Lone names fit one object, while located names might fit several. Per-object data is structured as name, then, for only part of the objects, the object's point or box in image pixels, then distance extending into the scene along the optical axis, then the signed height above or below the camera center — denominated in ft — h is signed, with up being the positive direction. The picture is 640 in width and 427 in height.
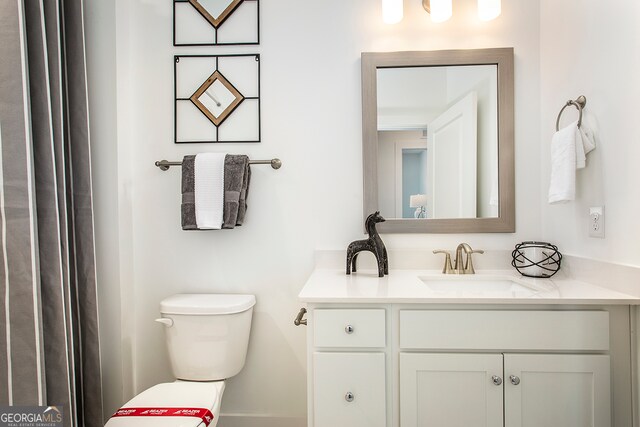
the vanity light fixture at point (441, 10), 5.11 +2.93
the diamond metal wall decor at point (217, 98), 5.62 +1.83
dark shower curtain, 3.43 -0.02
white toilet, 4.94 -1.77
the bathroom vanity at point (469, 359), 3.68 -1.58
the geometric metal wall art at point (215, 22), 5.60 +3.04
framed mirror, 5.36 +1.10
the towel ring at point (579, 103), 4.40 +1.33
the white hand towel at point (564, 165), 4.31 +0.55
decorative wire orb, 4.86 -0.70
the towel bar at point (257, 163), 5.45 +0.78
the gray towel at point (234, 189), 5.19 +0.35
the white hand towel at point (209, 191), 5.19 +0.33
